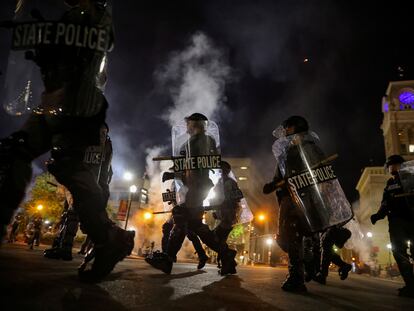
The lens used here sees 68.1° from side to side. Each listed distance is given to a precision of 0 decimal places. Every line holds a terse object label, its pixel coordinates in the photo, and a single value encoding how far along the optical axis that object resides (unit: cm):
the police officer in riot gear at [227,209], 551
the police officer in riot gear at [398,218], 427
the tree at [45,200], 3425
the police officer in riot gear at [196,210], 426
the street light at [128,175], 1980
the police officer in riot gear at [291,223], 309
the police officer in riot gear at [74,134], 229
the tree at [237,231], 3516
